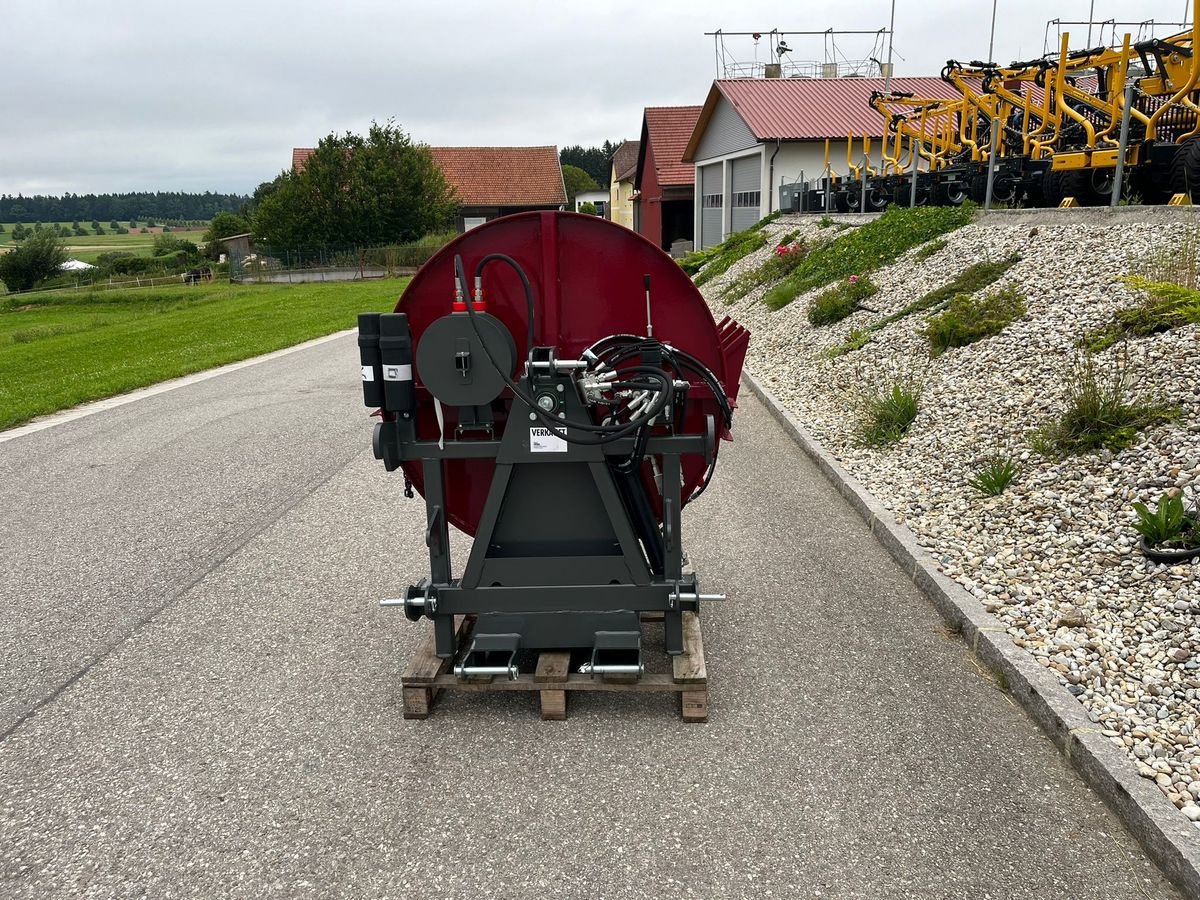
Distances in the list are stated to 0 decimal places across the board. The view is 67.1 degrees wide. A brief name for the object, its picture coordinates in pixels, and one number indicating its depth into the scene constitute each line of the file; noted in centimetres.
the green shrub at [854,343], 1052
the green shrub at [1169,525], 443
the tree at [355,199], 5056
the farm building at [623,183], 6172
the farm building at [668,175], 4281
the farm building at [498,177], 5812
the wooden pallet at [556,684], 372
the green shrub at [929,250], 1252
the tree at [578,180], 10759
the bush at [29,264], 5753
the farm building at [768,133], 3088
